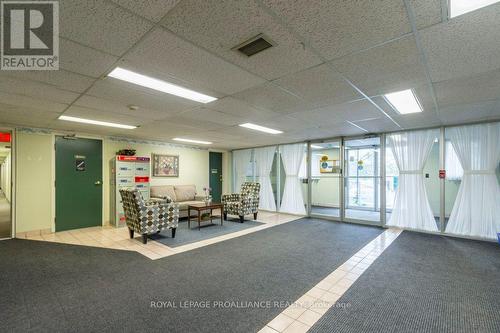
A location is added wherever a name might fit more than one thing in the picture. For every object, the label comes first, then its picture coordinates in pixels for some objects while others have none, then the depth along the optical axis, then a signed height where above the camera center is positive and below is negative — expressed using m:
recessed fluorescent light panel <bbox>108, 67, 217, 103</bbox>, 2.35 +0.94
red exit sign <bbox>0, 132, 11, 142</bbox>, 4.71 +0.63
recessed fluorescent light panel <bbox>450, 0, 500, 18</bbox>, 1.39 +0.98
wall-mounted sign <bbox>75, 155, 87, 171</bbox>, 5.48 +0.11
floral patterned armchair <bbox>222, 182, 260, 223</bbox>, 6.25 -1.00
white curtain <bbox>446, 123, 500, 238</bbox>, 4.38 -0.34
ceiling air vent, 1.73 +0.95
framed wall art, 6.89 +0.05
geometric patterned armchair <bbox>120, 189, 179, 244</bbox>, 4.24 -0.92
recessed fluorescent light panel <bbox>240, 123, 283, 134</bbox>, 4.80 +0.85
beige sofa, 6.48 -0.81
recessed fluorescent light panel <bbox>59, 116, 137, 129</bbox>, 4.17 +0.87
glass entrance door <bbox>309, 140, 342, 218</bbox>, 7.79 -0.52
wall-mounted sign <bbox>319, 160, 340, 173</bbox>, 7.93 +0.02
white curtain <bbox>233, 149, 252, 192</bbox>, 8.69 +0.05
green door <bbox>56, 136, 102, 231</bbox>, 5.26 -0.39
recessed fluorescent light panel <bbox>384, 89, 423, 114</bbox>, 3.06 +0.95
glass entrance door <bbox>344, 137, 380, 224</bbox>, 6.45 -0.46
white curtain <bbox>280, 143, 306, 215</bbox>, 7.21 -0.44
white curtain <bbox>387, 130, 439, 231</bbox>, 5.12 -0.34
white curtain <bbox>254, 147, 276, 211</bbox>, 7.94 -0.31
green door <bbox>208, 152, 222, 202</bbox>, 8.72 -0.29
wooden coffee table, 5.38 -0.97
